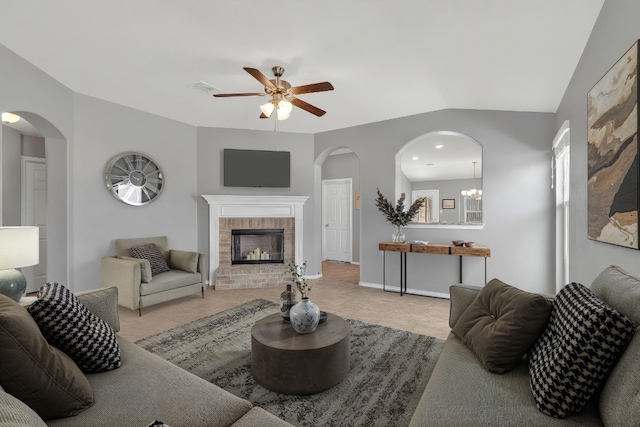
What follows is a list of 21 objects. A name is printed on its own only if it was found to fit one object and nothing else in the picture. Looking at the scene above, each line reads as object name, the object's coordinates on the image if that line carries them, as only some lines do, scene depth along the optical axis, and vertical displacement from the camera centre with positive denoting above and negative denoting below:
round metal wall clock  4.07 +0.45
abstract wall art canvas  1.63 +0.34
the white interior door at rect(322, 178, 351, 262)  7.36 -0.16
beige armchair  3.43 -0.76
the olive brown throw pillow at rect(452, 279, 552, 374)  1.49 -0.58
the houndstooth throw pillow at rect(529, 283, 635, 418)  1.11 -0.53
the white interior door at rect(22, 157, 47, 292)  4.48 +0.11
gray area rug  1.85 -1.16
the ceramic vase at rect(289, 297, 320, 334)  2.17 -0.72
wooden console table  3.88 -0.49
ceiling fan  2.78 +1.10
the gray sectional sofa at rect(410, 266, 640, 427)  1.02 -0.76
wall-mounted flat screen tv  5.08 +0.72
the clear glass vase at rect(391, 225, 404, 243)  4.48 -0.34
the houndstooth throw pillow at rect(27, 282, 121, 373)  1.39 -0.54
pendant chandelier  6.30 +0.38
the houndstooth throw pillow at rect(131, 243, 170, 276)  3.87 -0.54
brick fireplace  4.85 -0.28
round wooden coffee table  1.96 -0.94
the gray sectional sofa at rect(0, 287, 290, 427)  1.17 -0.76
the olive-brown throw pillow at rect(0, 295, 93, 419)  1.07 -0.57
